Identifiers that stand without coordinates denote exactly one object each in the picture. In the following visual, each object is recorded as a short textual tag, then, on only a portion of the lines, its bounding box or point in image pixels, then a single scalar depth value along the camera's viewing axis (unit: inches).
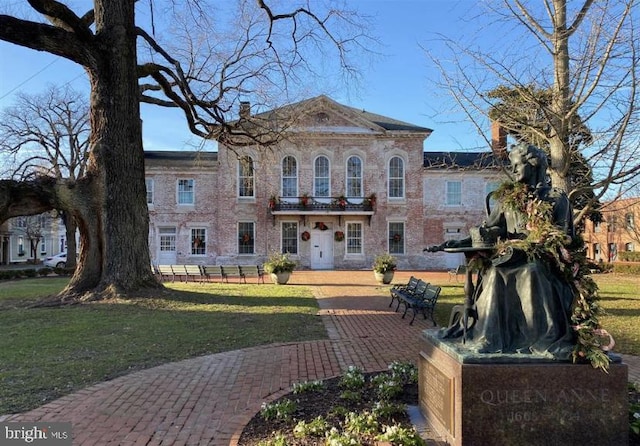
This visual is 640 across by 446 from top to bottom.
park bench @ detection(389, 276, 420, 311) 486.3
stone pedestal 129.1
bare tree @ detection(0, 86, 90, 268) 1188.5
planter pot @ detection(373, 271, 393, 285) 781.9
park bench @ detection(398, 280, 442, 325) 403.5
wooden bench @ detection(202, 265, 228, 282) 837.8
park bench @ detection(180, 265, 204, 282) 851.0
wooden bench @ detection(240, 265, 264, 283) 806.5
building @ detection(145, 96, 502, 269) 1180.5
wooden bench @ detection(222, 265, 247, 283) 822.5
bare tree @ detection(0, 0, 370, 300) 494.0
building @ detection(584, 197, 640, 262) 1525.0
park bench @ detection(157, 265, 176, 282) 876.1
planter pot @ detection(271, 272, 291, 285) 776.3
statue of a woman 136.4
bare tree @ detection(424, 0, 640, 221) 344.8
